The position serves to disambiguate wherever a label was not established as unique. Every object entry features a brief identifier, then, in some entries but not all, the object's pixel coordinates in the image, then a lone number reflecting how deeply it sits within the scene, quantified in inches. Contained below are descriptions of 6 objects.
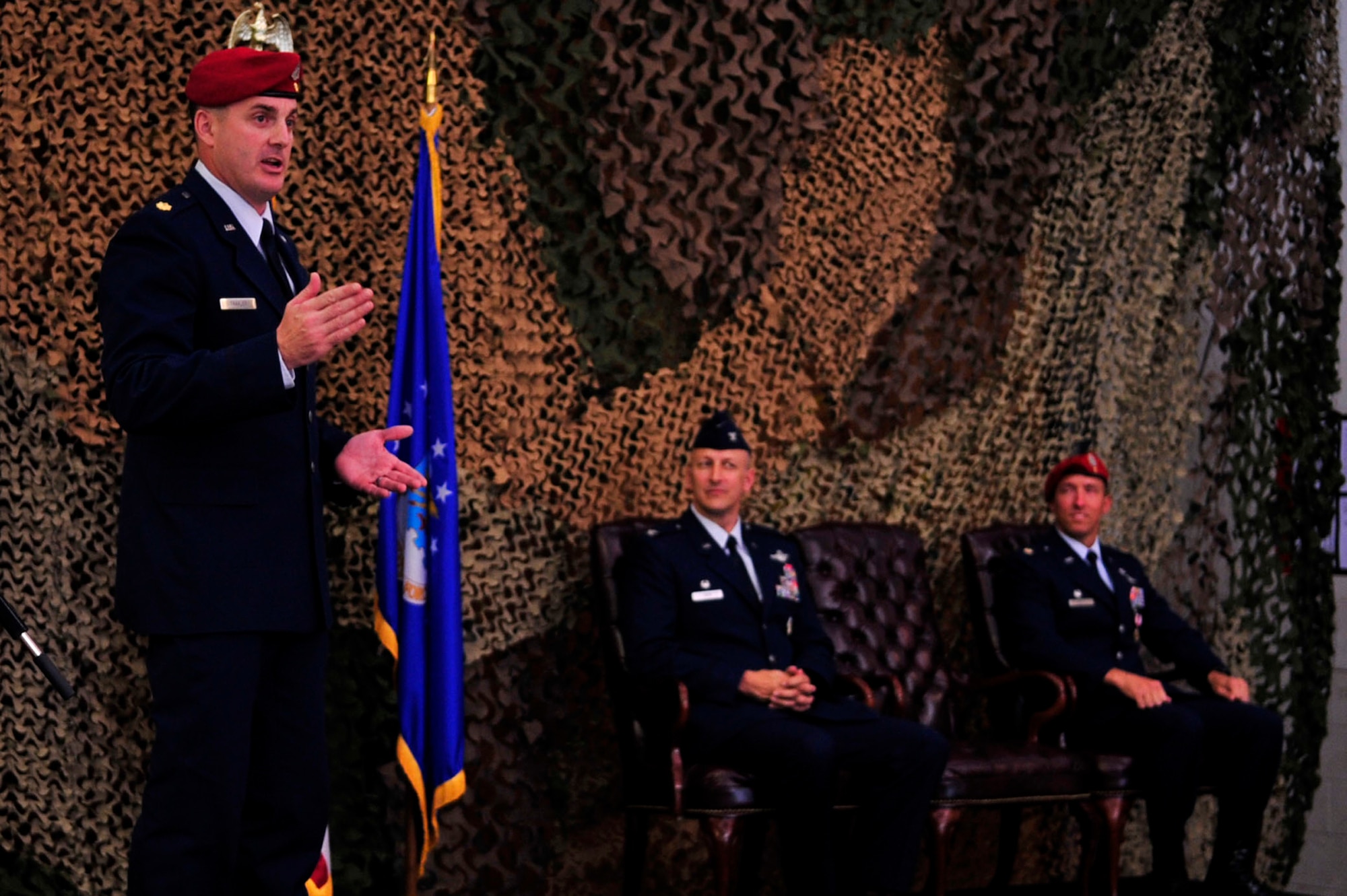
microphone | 162.7
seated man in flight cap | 283.3
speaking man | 185.2
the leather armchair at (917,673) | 320.5
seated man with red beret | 327.3
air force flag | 278.5
